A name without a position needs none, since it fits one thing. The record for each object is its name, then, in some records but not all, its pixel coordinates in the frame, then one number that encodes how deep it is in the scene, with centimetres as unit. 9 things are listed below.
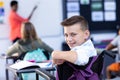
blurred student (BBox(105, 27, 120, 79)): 509
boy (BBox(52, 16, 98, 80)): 219
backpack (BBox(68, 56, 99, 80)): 222
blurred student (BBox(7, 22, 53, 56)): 453
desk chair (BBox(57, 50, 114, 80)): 222
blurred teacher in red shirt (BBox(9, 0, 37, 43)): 738
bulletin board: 811
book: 300
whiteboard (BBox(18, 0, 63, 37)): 779
